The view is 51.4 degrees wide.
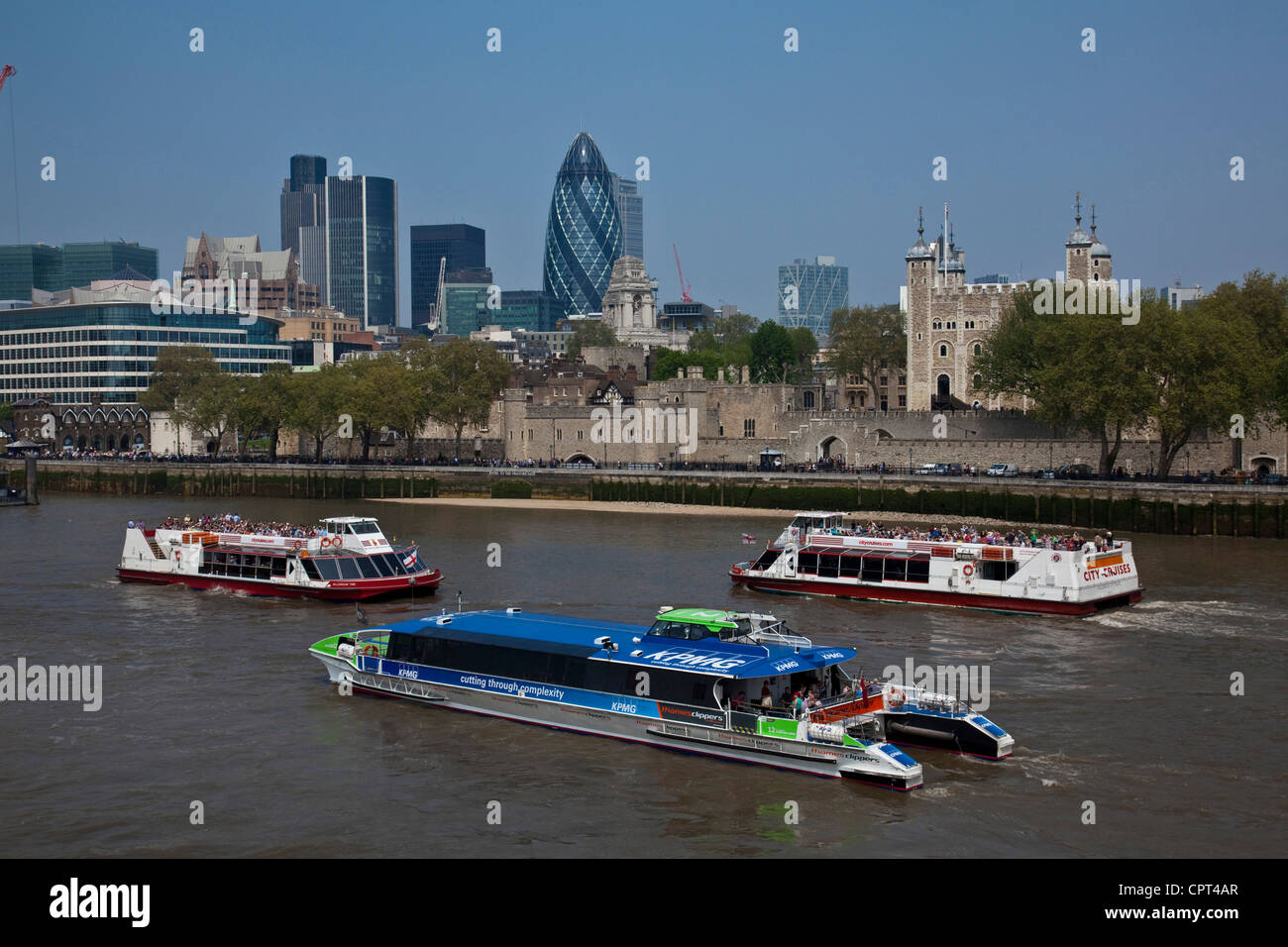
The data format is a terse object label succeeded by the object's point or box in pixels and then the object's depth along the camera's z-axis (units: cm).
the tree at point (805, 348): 16405
